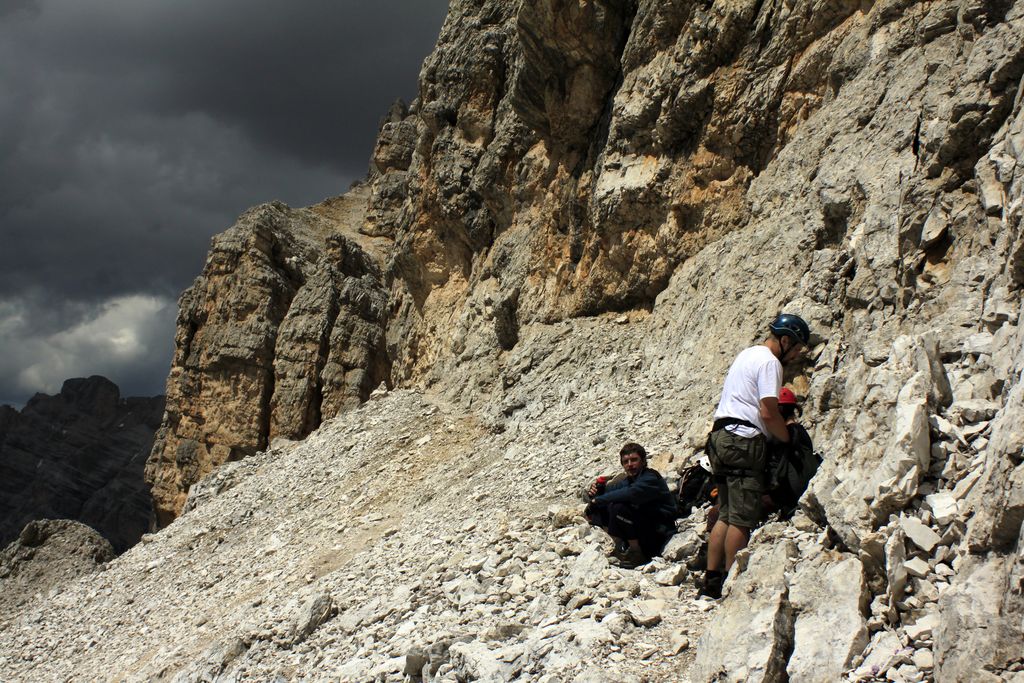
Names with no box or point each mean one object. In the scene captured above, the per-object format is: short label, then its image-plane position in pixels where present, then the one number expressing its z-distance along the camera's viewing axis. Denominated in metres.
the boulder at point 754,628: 4.68
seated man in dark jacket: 7.29
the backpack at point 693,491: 7.74
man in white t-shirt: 6.09
